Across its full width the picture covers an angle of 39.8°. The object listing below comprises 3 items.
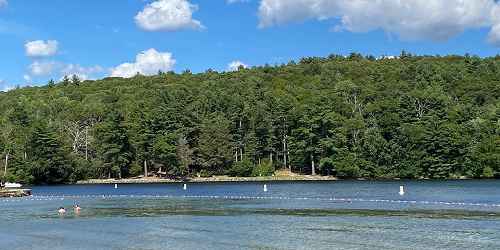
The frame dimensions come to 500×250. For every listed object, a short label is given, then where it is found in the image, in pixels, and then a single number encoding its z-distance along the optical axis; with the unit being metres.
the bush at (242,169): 150.62
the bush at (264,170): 150.50
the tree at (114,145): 152.62
